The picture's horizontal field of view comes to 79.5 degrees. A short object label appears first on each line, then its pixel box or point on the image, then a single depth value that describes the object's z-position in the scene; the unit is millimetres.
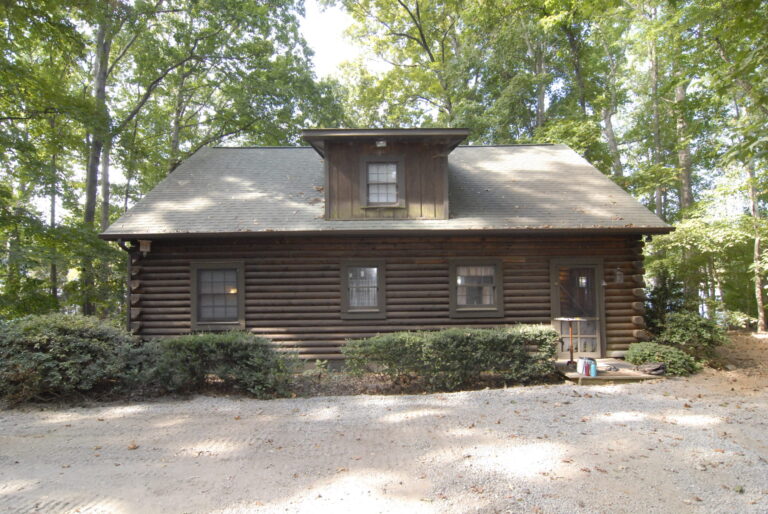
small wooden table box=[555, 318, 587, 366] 9162
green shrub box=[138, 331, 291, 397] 7754
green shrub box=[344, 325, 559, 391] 8227
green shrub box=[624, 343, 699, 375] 9172
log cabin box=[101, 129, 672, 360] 10445
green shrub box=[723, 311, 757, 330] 15953
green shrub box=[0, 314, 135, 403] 7203
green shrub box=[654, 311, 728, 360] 10141
